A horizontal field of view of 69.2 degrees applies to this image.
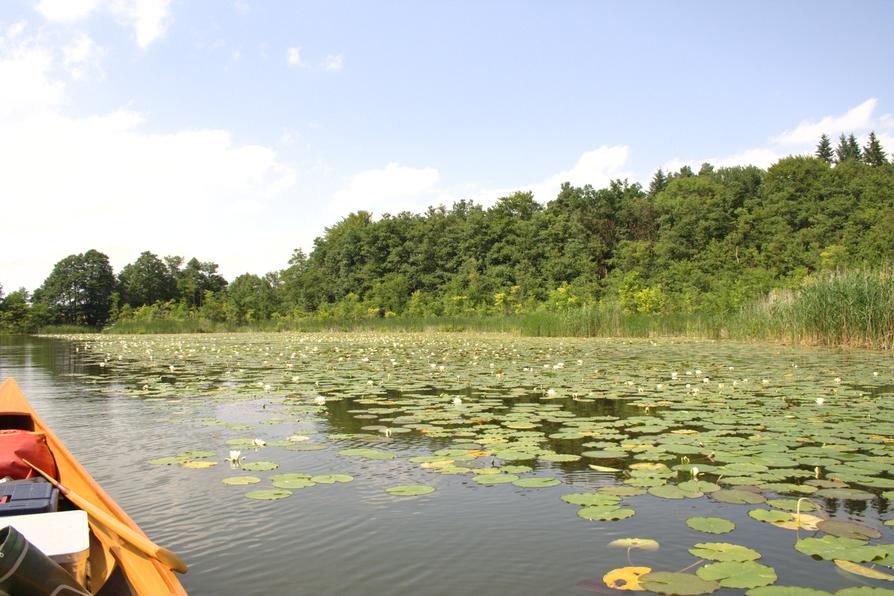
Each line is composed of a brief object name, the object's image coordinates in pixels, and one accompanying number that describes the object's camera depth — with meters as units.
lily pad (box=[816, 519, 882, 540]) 2.62
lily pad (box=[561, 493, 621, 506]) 3.12
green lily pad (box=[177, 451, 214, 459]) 4.21
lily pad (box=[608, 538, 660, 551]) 2.57
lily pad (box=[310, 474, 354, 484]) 3.58
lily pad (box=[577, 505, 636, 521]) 2.91
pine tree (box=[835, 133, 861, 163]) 58.86
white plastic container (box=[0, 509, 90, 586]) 1.71
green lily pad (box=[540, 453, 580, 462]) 3.98
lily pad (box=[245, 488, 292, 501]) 3.29
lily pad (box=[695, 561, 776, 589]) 2.19
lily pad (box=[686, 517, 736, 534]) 2.73
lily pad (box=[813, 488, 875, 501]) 3.11
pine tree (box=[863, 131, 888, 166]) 47.95
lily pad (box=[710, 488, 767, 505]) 3.13
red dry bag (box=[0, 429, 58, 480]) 2.56
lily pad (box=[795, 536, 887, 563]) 2.38
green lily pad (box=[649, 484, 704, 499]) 3.20
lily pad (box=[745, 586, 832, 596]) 2.10
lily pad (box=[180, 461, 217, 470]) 3.95
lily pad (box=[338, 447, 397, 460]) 4.14
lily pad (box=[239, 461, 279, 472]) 3.87
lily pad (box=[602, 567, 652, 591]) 2.21
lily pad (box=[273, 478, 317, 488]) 3.50
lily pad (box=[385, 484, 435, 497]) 3.34
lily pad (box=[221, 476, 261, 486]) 3.56
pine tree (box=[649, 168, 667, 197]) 46.28
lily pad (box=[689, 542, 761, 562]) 2.42
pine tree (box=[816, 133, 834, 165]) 63.97
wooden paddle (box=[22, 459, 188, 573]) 1.71
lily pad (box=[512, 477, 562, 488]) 3.44
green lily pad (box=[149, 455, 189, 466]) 4.07
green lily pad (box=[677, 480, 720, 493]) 3.29
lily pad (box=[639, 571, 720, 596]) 2.15
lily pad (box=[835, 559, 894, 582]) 2.23
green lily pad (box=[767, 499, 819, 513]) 2.99
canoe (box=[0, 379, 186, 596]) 1.83
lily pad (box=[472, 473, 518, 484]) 3.54
